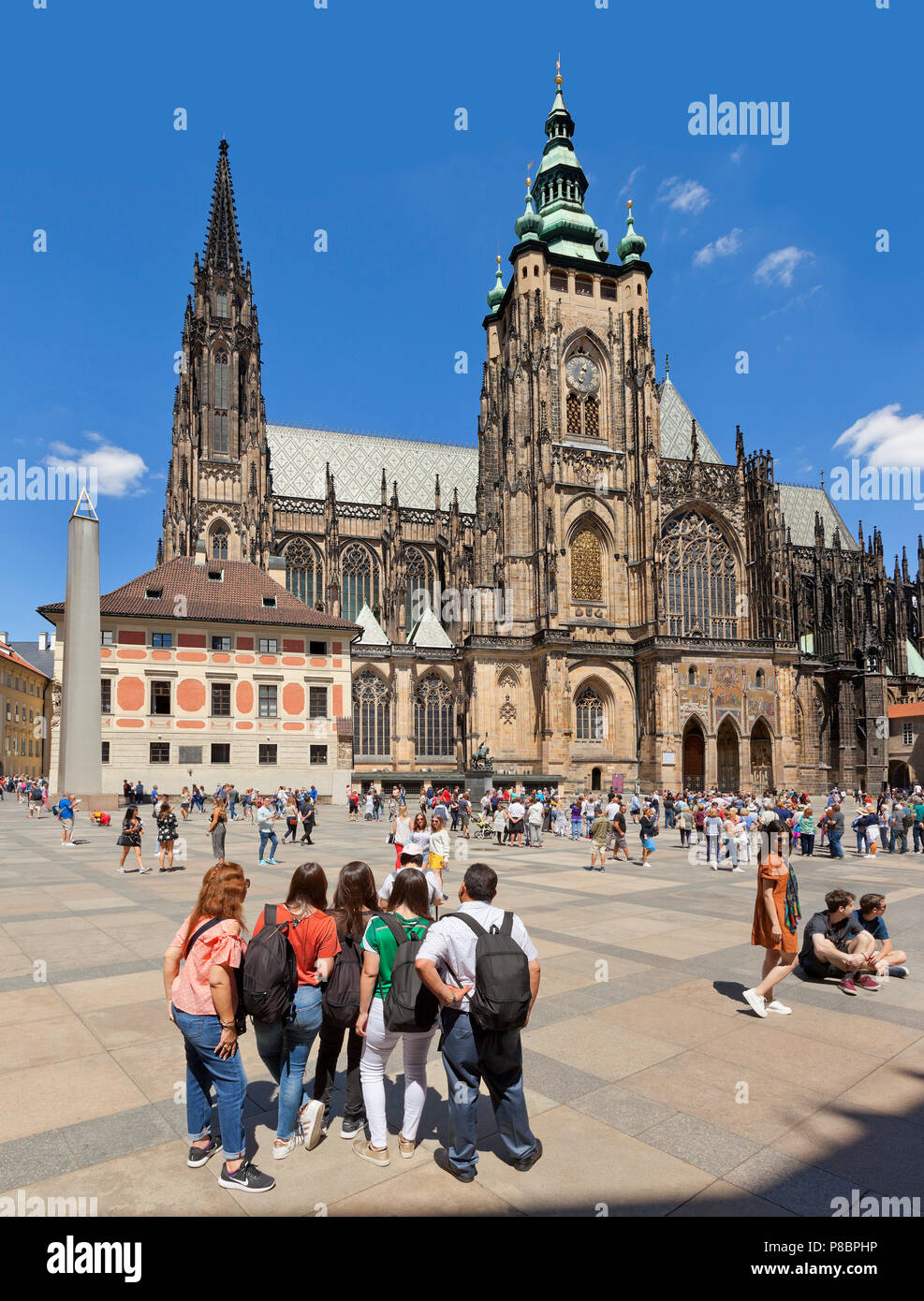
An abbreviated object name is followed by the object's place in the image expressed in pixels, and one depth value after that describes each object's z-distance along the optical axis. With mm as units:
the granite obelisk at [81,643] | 22234
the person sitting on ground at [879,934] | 7795
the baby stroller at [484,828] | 24438
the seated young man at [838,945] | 7602
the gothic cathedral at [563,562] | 46781
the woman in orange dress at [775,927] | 6566
